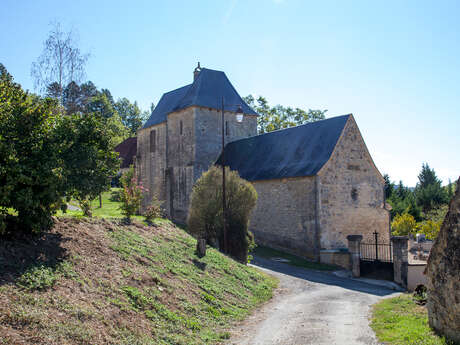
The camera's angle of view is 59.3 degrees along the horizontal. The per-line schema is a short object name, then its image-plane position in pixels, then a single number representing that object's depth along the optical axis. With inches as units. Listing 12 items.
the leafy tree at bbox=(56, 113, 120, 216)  351.6
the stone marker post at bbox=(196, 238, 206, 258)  530.0
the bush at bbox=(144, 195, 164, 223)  562.6
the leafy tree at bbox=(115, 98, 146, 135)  2933.1
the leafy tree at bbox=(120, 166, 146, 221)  518.6
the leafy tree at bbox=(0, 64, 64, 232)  289.0
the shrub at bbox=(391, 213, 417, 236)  1231.5
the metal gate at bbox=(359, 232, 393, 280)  718.5
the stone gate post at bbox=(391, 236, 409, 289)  674.8
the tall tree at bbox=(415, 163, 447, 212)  1521.9
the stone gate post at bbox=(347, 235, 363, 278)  762.2
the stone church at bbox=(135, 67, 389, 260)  893.2
